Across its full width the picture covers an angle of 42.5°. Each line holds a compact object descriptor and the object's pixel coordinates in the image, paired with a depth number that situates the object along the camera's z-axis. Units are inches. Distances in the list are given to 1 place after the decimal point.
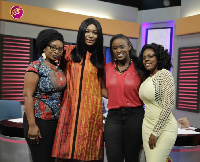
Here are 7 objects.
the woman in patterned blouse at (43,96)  75.8
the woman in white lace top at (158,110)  79.0
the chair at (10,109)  158.2
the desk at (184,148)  113.4
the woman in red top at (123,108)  83.2
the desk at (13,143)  121.7
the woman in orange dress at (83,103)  80.5
